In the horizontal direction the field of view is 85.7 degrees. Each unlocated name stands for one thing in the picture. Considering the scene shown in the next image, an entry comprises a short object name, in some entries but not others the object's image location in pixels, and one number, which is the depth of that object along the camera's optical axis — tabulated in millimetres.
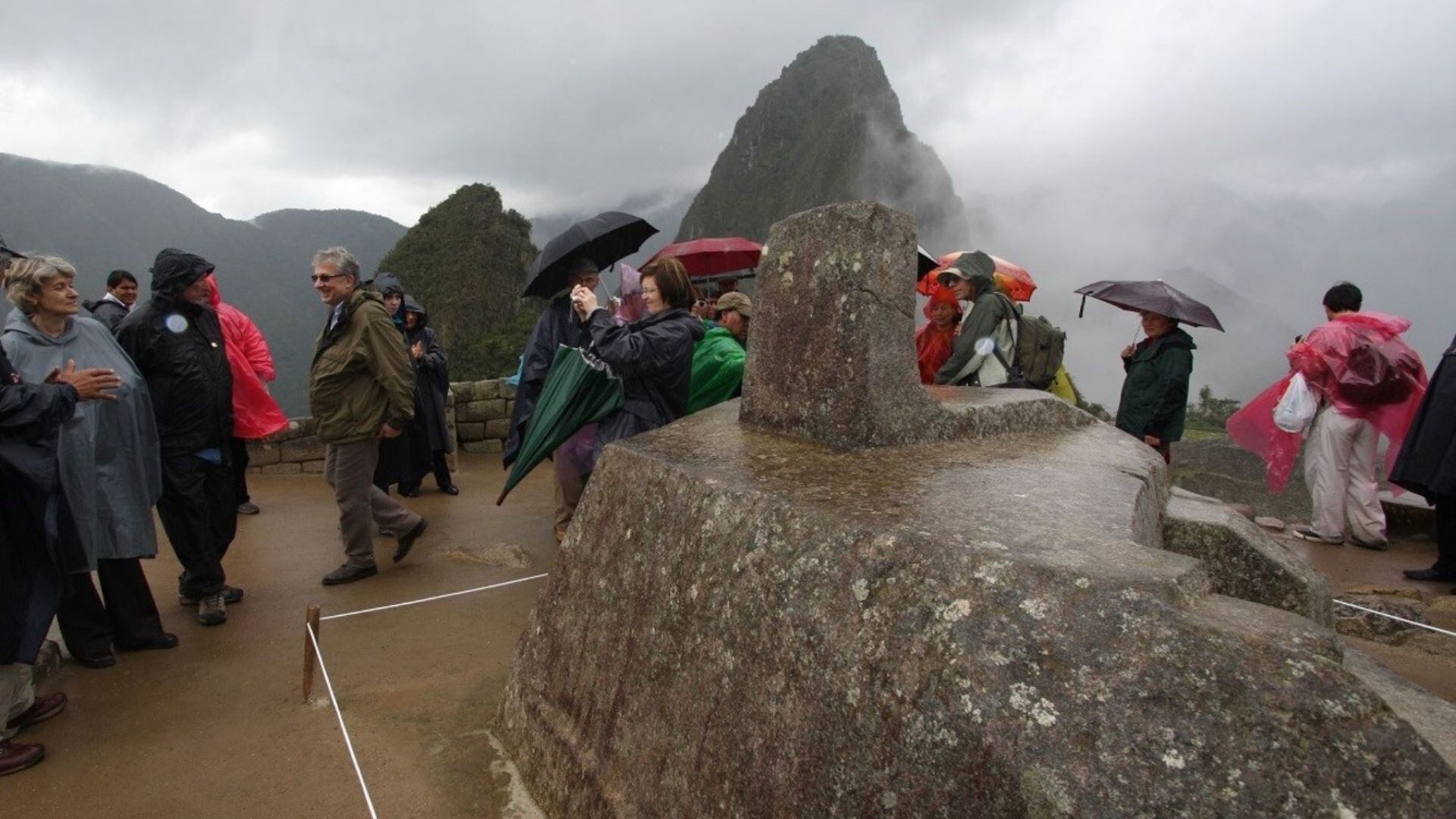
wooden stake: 3150
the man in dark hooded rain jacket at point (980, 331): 4559
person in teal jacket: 5211
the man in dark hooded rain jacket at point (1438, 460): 4711
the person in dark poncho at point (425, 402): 6461
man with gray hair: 4371
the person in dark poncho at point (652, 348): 3451
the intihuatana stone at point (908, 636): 1244
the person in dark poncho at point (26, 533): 2807
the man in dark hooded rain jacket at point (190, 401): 3926
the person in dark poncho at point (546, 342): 4562
